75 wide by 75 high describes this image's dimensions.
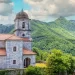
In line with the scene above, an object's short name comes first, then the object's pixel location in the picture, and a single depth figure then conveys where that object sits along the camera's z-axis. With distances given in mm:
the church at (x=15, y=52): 63719
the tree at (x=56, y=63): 61625
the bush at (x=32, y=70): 59647
